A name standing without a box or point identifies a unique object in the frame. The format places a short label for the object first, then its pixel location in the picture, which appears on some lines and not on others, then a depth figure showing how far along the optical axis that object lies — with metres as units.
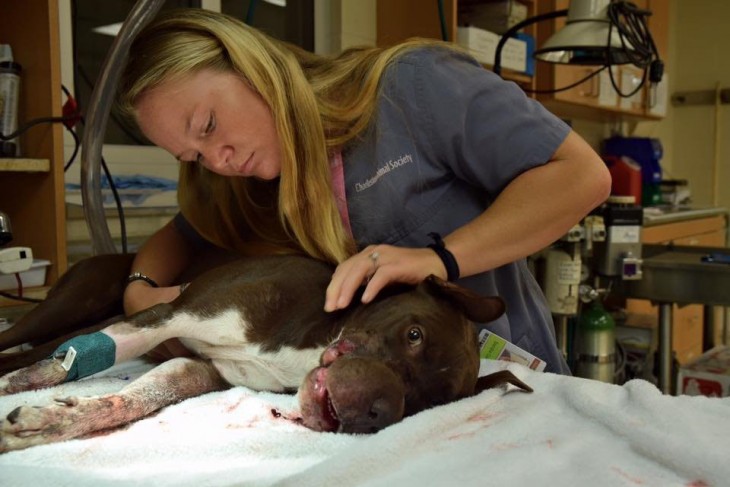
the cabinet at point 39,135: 1.82
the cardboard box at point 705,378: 2.57
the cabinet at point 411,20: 3.17
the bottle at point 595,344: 2.66
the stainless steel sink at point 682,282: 2.38
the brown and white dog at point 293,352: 0.99
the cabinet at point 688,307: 4.10
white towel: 0.81
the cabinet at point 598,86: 4.19
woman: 1.36
